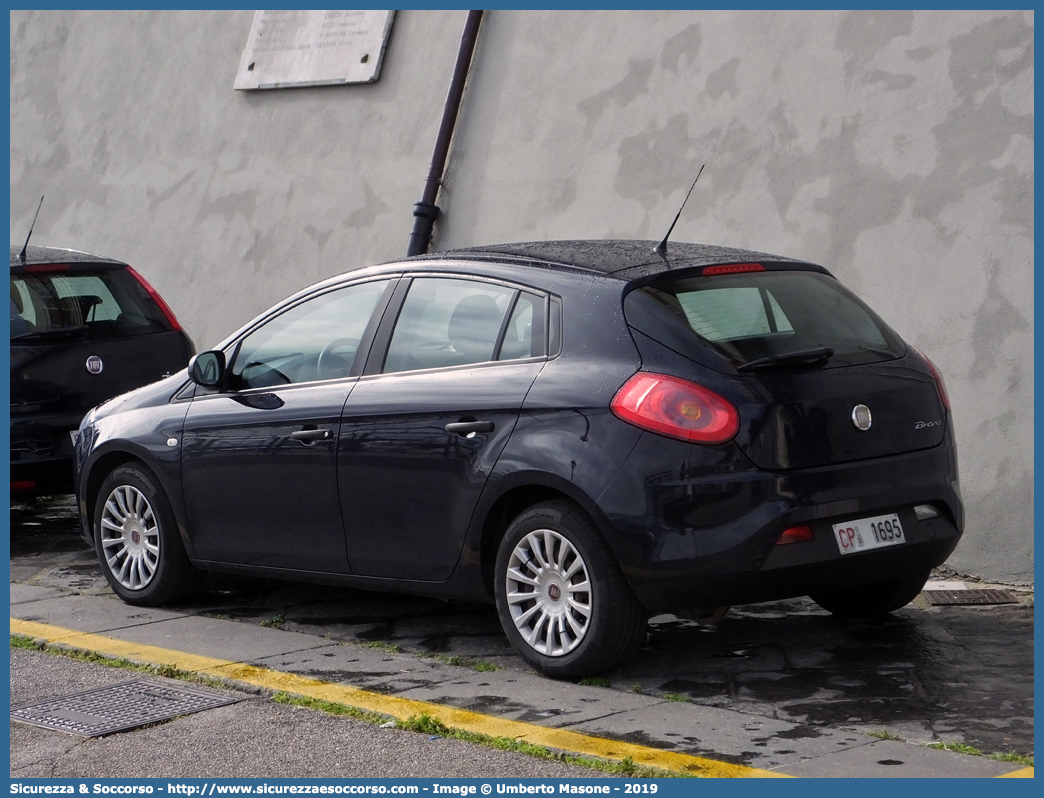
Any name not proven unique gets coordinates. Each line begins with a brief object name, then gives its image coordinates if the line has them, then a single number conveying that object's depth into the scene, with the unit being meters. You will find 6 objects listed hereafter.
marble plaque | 10.73
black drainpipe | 10.02
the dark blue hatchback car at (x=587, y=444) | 5.07
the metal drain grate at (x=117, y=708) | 5.00
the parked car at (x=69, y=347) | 8.29
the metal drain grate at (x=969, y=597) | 6.85
